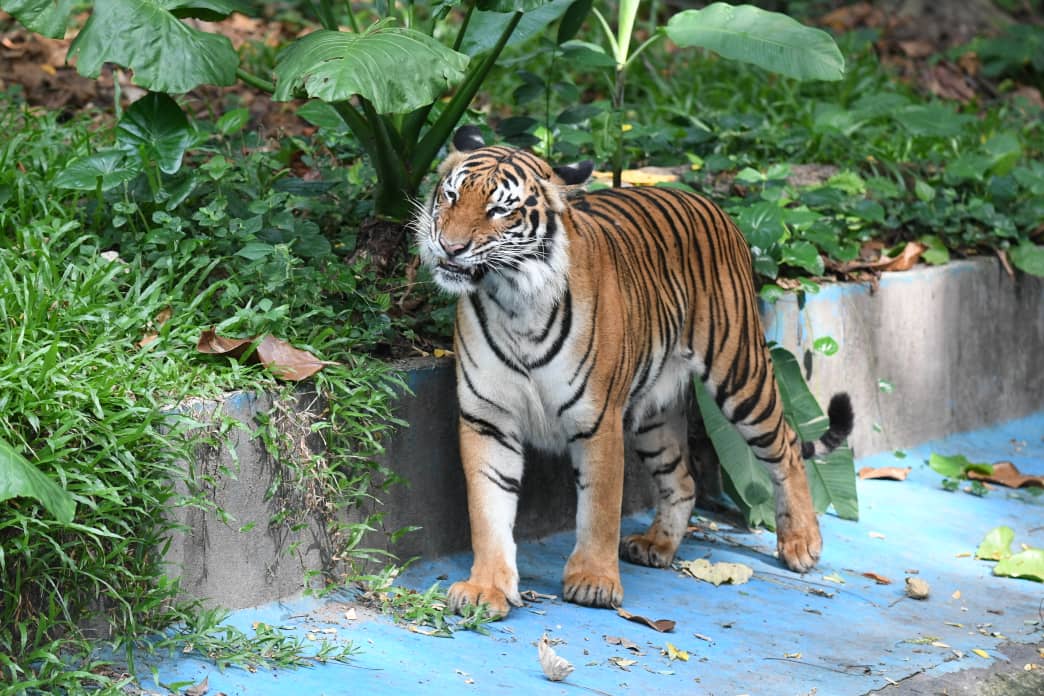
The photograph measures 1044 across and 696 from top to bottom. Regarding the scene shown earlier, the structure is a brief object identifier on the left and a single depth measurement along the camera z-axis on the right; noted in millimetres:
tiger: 7934
